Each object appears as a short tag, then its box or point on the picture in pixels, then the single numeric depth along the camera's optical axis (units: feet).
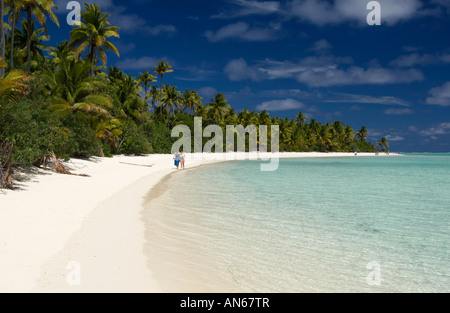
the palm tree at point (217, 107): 235.61
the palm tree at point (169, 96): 220.21
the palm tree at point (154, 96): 236.02
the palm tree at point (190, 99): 248.32
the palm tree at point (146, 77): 219.41
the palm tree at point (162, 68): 220.84
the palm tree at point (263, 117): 271.49
